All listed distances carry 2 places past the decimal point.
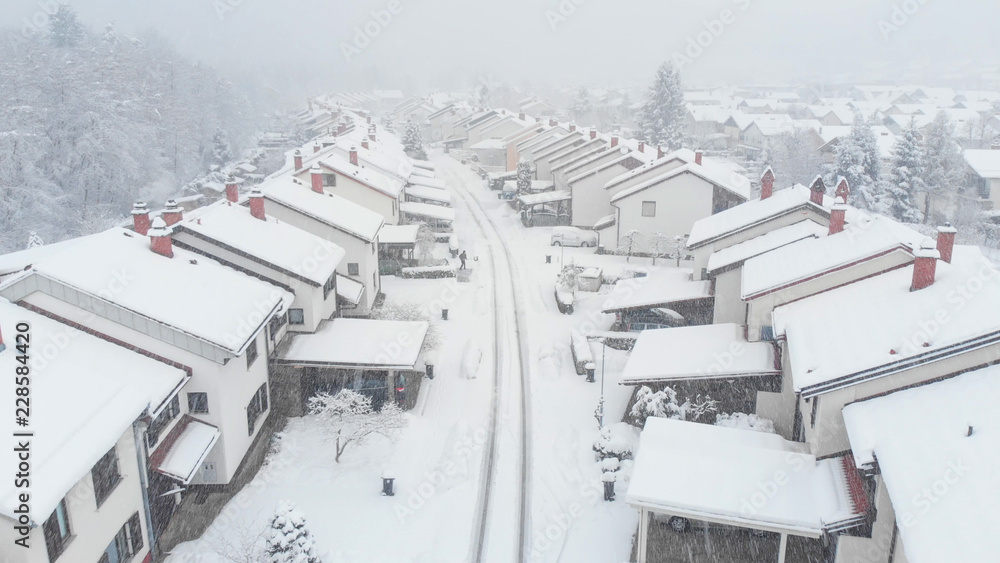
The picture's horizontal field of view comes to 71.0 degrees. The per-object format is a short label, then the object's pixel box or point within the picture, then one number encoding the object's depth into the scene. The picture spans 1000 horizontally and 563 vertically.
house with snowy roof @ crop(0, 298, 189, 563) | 12.30
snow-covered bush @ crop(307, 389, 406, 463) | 22.11
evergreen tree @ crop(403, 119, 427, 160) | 86.88
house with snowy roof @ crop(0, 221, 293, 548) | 17.77
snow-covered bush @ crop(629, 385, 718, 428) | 22.80
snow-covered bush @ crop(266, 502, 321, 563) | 15.56
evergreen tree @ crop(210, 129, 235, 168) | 86.81
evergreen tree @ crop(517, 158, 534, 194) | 61.56
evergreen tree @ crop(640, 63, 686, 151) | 90.50
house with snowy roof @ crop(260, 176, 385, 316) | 32.28
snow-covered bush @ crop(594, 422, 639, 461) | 22.23
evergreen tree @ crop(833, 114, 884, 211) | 59.50
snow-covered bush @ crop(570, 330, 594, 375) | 29.05
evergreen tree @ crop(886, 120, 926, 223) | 57.22
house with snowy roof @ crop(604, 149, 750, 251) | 44.72
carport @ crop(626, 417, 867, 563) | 15.09
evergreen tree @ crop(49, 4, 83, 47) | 96.31
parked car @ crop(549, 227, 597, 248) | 49.69
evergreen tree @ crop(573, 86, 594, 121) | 138.38
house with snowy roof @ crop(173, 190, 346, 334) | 24.95
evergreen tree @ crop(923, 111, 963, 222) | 59.66
